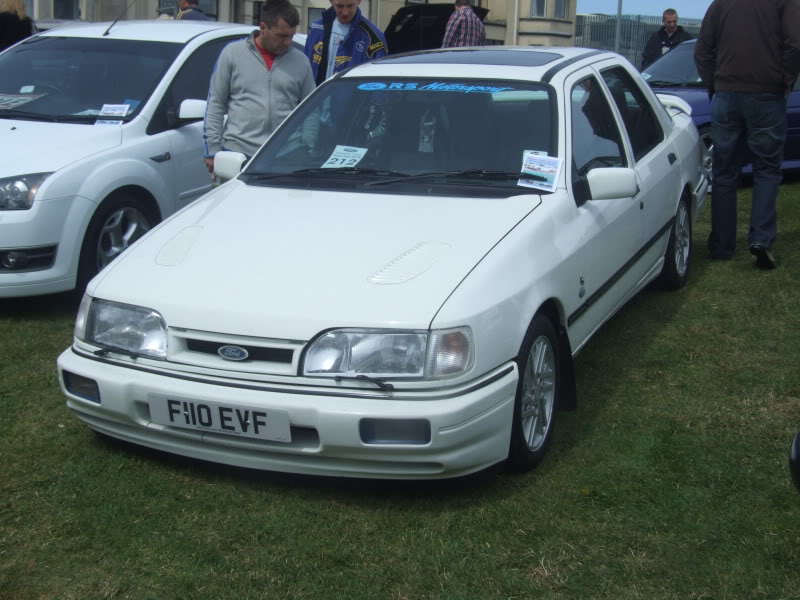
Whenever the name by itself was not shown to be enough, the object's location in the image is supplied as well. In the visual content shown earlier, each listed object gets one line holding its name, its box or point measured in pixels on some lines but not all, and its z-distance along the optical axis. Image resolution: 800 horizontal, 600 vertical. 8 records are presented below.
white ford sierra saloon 3.65
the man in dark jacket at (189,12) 10.38
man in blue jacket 7.28
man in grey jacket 6.25
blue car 10.26
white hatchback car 5.96
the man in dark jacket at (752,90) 6.94
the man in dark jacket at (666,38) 14.90
